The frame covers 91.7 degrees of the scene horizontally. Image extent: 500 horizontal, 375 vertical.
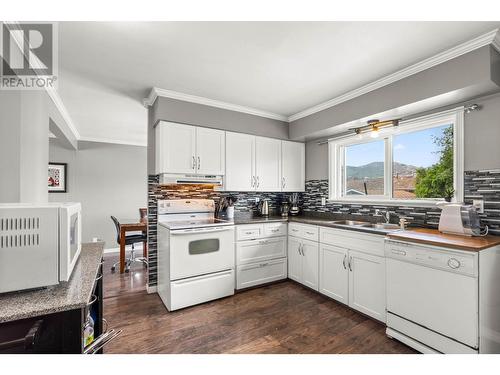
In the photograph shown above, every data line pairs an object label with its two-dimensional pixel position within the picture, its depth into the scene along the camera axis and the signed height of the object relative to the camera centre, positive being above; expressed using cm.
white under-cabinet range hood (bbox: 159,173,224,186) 287 +11
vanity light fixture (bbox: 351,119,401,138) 260 +71
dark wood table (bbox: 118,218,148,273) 385 -66
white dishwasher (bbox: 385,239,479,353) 165 -82
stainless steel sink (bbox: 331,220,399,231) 270 -44
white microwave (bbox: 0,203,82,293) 96 -24
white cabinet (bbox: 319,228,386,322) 230 -86
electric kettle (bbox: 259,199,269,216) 375 -31
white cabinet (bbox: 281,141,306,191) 382 +36
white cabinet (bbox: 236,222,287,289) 307 -87
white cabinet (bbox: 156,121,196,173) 284 +49
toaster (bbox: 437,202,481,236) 200 -27
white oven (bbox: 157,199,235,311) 259 -81
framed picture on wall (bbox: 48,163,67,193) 491 +23
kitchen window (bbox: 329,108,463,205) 241 +30
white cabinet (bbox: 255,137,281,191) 357 +37
